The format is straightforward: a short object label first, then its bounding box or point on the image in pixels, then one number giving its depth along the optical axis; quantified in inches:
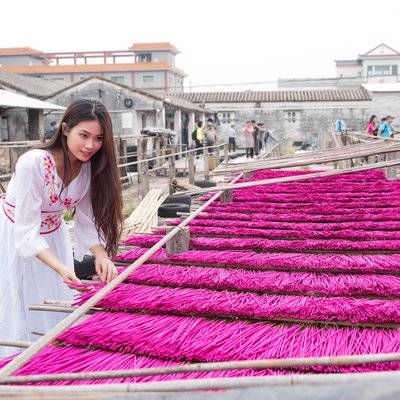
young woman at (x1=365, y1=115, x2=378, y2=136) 563.8
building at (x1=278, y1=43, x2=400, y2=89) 1544.0
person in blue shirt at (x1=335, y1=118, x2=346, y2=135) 795.6
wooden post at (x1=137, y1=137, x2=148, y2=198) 346.6
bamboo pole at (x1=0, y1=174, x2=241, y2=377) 53.2
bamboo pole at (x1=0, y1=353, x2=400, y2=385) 46.2
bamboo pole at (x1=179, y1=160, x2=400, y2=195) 125.3
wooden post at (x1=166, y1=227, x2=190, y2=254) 101.7
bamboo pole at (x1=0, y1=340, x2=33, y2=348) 62.1
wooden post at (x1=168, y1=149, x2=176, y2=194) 398.7
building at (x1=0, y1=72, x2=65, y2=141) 591.9
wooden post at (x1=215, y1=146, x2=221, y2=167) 555.8
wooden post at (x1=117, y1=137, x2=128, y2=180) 482.9
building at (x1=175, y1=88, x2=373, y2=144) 1055.6
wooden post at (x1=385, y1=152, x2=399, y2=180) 213.0
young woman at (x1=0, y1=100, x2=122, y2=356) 81.3
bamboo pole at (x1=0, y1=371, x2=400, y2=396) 31.7
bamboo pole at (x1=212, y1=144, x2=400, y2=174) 140.6
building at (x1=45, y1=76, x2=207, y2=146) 805.2
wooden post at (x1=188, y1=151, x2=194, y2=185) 438.3
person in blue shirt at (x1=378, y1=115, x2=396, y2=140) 492.0
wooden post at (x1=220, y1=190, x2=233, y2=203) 168.9
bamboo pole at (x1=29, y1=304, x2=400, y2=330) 66.2
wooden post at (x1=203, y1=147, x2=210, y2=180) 458.9
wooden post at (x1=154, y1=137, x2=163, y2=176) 553.9
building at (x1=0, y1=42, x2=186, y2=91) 1518.2
